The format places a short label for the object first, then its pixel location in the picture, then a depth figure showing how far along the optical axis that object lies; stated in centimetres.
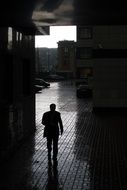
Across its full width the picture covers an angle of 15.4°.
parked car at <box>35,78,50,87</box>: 6725
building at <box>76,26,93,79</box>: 8725
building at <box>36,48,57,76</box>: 14689
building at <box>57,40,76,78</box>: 11481
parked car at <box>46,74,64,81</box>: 9531
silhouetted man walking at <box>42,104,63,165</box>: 1298
